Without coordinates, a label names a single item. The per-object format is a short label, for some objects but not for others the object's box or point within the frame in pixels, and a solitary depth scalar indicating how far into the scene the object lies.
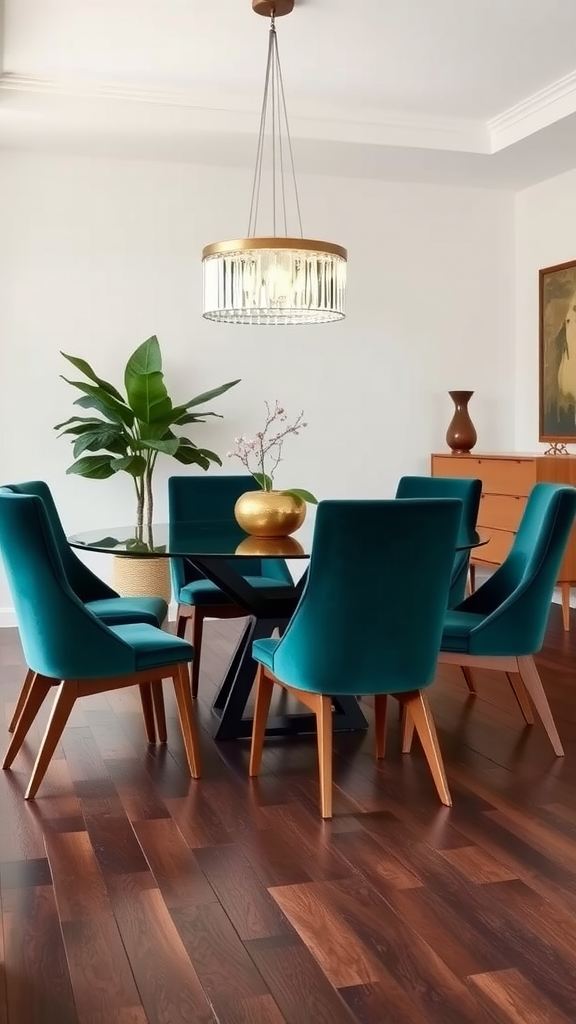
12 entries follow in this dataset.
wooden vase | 6.55
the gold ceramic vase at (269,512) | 3.74
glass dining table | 3.49
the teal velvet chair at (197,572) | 4.44
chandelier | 3.94
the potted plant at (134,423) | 5.57
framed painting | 6.36
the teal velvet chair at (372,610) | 2.86
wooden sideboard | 5.76
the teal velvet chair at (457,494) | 4.34
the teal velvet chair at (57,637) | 3.04
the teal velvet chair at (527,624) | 3.42
